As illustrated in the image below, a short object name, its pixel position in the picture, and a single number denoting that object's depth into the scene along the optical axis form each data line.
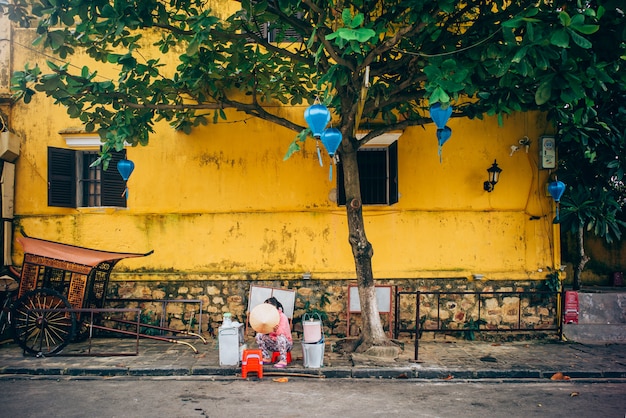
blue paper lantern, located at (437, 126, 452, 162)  8.44
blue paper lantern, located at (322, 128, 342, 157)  7.68
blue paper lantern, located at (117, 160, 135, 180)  10.29
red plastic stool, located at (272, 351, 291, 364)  8.63
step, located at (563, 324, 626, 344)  10.51
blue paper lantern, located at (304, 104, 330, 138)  7.33
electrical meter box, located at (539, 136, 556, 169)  10.88
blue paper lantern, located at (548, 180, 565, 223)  10.32
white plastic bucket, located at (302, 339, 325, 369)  8.38
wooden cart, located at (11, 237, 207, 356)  9.15
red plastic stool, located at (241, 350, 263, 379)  8.06
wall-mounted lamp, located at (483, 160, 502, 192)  10.89
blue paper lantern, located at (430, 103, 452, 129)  7.61
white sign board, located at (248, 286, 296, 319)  10.66
